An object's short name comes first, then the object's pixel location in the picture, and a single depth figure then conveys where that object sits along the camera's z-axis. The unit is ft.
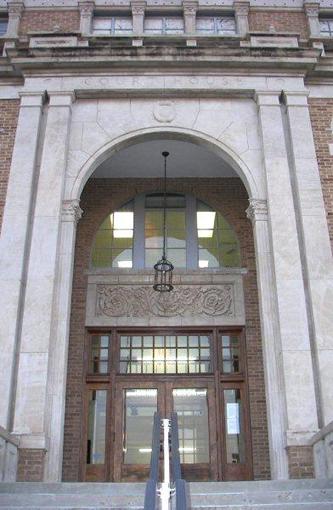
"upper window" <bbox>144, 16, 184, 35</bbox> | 47.55
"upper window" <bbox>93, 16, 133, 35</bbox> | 47.70
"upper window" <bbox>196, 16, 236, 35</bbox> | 47.67
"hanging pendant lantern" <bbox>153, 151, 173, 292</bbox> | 40.16
